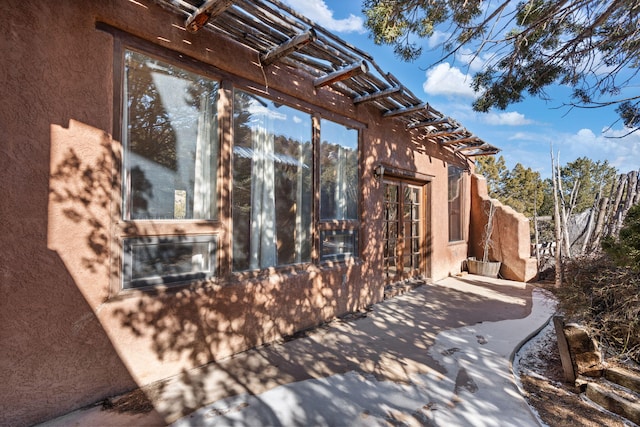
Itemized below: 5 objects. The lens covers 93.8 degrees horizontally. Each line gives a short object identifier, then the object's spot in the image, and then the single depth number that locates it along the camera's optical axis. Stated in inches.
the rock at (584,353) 100.0
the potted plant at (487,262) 295.3
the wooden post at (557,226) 238.8
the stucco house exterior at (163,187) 78.7
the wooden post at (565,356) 103.7
